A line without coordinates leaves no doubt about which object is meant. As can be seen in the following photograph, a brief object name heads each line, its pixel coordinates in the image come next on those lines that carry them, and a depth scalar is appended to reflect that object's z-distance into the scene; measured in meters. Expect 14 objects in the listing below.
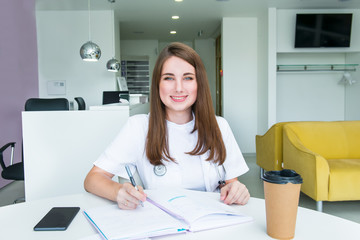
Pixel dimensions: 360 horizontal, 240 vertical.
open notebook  0.84
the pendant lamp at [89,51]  4.99
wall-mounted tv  6.14
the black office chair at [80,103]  5.55
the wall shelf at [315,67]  6.67
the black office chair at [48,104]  4.04
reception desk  2.76
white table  0.85
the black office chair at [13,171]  3.08
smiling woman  1.35
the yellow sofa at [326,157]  3.19
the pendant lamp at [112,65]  6.04
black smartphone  0.91
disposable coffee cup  0.75
